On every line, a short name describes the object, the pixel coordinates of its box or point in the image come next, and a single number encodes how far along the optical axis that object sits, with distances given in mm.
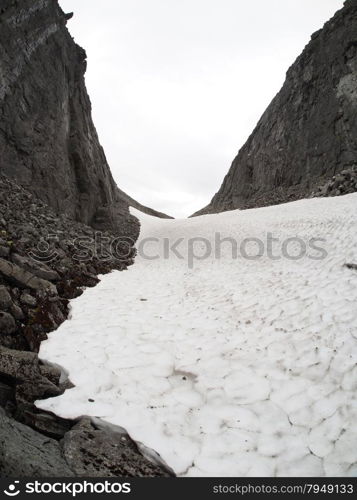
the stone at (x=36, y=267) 7953
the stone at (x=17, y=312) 6086
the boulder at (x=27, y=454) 3094
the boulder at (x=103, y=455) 3416
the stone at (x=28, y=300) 6660
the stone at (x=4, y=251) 7703
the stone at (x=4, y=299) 6014
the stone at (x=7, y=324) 5599
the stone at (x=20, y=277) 7023
